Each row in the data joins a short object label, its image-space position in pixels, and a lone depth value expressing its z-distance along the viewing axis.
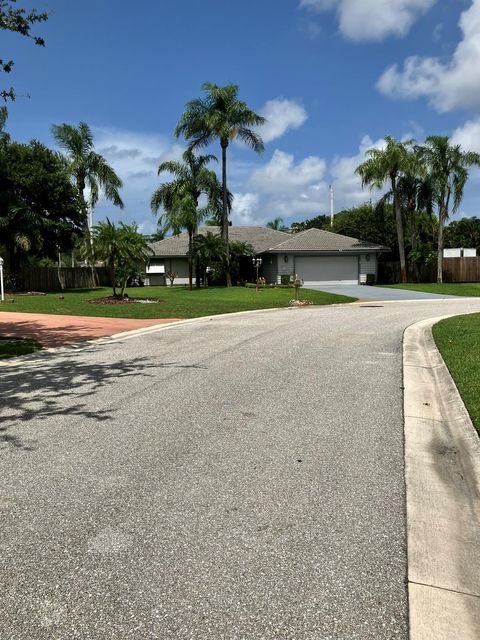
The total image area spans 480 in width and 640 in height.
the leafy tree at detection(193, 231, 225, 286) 36.09
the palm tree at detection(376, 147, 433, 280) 39.50
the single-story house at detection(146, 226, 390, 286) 41.31
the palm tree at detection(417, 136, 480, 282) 38.72
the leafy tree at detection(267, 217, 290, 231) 73.69
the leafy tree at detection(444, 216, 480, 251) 67.44
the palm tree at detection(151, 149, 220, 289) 34.34
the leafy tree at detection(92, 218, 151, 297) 25.75
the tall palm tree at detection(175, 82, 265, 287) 33.38
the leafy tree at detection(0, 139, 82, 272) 35.25
